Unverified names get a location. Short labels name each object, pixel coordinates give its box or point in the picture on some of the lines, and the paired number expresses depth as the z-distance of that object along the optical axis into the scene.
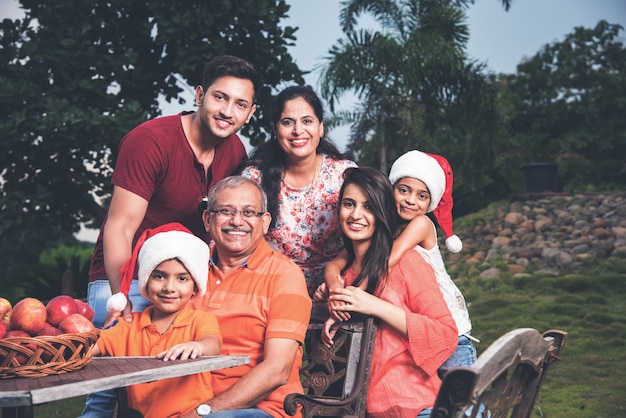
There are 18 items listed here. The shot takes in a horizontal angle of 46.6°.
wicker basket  2.37
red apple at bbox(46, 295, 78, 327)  2.74
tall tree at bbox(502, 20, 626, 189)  29.58
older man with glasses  3.06
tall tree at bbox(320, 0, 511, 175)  16.09
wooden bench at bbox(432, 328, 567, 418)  1.83
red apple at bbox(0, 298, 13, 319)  2.80
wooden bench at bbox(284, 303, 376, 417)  3.23
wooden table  2.15
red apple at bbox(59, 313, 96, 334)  2.67
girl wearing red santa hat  3.59
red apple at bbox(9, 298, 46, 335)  2.63
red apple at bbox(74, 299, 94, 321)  2.86
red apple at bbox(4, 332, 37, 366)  2.40
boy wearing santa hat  3.00
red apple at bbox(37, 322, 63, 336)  2.61
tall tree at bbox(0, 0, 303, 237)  8.73
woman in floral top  4.06
